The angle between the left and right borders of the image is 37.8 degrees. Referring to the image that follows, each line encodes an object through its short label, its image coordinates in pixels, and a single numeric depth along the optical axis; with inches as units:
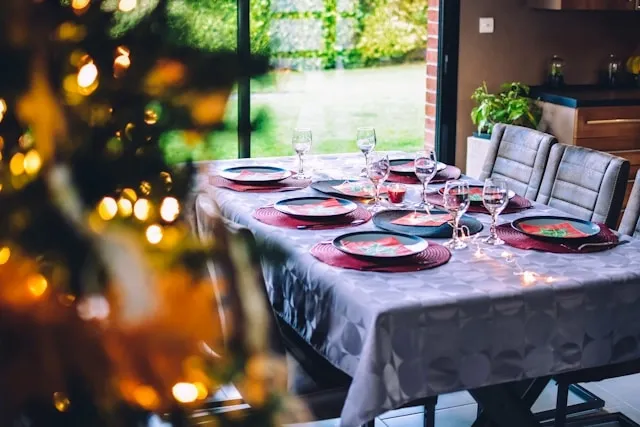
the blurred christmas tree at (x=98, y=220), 29.1
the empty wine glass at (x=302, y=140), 124.5
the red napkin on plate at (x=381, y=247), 89.4
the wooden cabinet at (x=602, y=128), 189.2
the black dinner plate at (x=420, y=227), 99.0
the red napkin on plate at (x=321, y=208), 104.6
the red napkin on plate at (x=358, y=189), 116.0
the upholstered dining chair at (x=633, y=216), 111.6
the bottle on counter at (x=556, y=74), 205.9
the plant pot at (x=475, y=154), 195.0
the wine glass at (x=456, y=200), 92.7
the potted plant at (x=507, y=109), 192.9
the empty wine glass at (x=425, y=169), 110.1
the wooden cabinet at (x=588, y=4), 195.5
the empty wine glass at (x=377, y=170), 107.8
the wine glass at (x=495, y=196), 95.1
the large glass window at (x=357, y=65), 192.4
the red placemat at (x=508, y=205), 110.0
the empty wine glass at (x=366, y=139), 123.2
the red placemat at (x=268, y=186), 119.3
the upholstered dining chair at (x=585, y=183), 117.2
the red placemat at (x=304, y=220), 101.4
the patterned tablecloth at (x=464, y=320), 77.0
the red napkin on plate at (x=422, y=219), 102.4
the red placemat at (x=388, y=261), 86.4
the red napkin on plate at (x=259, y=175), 123.2
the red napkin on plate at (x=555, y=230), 96.9
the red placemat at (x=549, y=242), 93.4
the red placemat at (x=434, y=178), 125.5
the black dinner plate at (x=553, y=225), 95.7
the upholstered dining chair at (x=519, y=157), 133.5
